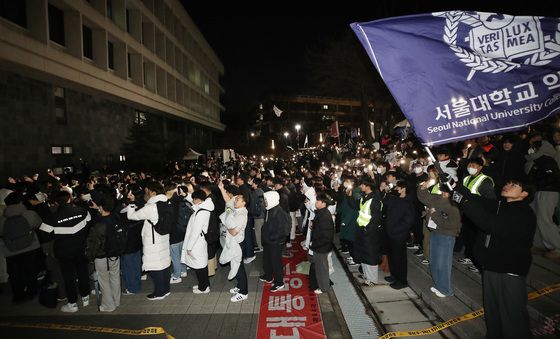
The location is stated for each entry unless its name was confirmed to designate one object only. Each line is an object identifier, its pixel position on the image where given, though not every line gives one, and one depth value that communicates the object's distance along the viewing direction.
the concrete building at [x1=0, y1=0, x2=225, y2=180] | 13.40
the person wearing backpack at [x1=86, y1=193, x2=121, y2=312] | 5.36
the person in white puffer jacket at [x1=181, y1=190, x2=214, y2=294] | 5.78
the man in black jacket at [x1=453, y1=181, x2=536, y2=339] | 3.37
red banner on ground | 4.78
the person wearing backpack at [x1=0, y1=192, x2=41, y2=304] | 5.74
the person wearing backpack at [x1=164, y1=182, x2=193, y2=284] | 6.67
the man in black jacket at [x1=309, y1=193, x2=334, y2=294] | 5.73
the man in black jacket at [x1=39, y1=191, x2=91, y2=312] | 5.39
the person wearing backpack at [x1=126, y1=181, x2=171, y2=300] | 5.64
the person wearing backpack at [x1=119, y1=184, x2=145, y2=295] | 6.12
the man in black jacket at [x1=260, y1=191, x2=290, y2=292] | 6.09
